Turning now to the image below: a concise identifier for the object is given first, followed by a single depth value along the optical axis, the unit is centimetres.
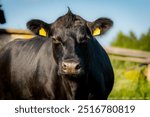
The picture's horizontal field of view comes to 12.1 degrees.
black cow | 901
